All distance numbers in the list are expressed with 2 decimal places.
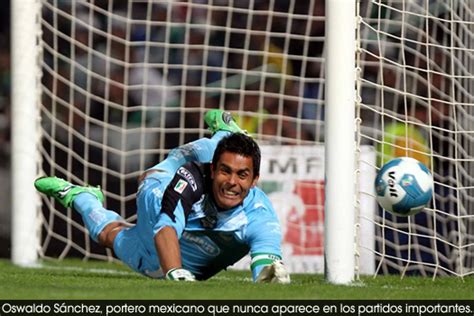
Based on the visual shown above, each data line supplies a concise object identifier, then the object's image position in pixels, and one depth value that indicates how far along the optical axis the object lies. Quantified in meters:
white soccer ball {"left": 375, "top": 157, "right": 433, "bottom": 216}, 14.53
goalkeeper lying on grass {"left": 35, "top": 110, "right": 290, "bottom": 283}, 14.30
